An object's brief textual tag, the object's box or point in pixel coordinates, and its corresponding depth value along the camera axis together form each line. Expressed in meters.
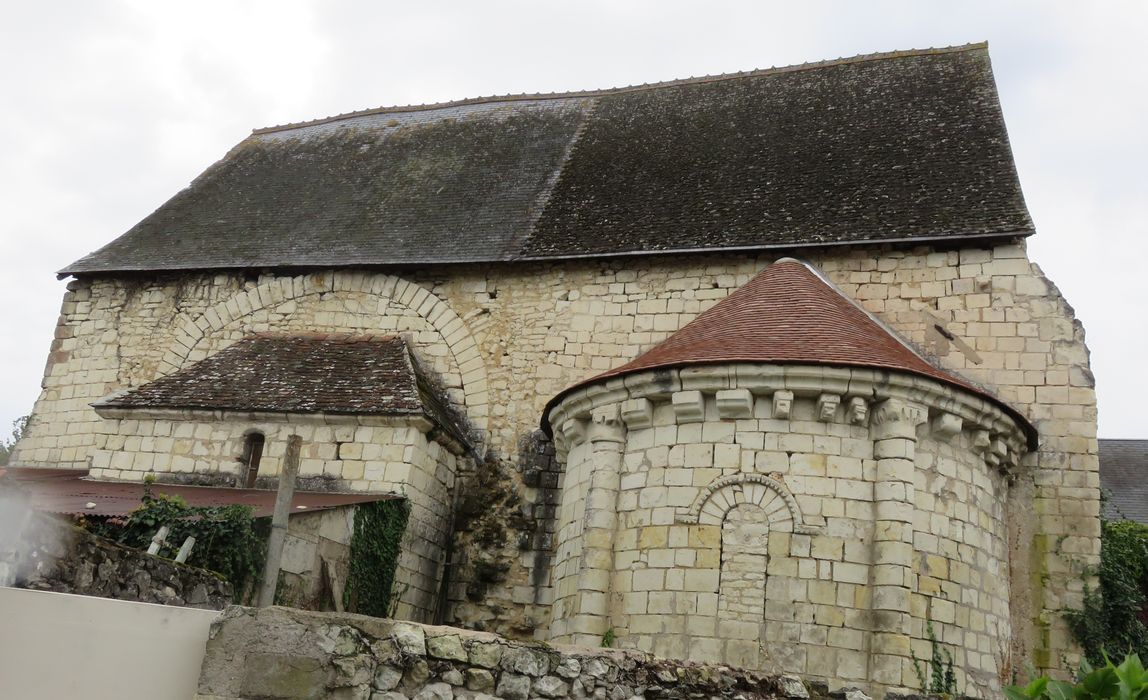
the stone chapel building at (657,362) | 8.84
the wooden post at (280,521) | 7.41
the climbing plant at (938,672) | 8.29
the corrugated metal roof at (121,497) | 10.34
